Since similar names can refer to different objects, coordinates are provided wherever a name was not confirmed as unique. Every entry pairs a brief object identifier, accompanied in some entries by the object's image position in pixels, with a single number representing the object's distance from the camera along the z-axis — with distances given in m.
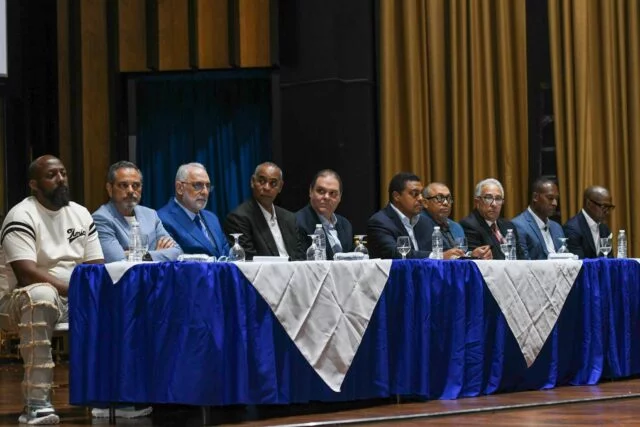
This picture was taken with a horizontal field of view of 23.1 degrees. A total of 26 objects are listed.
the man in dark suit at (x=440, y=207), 9.28
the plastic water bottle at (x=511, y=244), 8.21
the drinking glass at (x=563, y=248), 8.64
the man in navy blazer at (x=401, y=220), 8.33
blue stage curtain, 11.93
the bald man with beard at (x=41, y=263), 6.43
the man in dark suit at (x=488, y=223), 9.20
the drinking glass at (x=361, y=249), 7.37
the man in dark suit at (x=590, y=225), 9.82
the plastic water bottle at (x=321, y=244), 7.28
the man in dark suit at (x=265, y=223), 8.35
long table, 6.20
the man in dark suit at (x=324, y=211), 8.51
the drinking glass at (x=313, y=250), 7.27
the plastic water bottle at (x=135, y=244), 6.69
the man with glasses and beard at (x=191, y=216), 7.86
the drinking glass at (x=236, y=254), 6.83
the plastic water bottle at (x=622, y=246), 8.95
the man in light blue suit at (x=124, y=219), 7.27
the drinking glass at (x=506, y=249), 8.23
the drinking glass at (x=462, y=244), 8.00
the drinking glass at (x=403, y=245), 7.56
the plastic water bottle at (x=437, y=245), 7.69
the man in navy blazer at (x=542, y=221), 9.60
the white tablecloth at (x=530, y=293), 7.51
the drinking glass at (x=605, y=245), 8.76
